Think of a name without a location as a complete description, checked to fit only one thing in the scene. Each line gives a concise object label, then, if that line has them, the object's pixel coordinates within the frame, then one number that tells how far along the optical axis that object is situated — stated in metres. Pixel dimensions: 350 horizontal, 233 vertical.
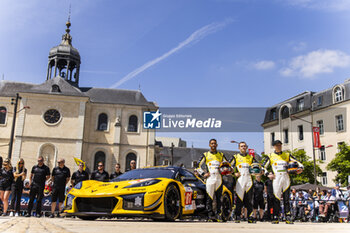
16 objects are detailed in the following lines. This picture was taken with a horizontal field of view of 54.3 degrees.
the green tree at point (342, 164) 30.42
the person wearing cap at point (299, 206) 16.44
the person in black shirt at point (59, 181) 10.02
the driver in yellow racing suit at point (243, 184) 8.41
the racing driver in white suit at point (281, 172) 8.06
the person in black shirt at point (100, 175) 10.87
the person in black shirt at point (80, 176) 11.26
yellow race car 6.42
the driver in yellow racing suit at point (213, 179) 8.16
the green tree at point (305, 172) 35.19
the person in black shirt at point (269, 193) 10.11
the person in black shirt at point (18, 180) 10.48
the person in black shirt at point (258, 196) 10.72
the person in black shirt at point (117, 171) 11.47
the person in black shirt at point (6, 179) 10.18
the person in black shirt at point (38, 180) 9.85
